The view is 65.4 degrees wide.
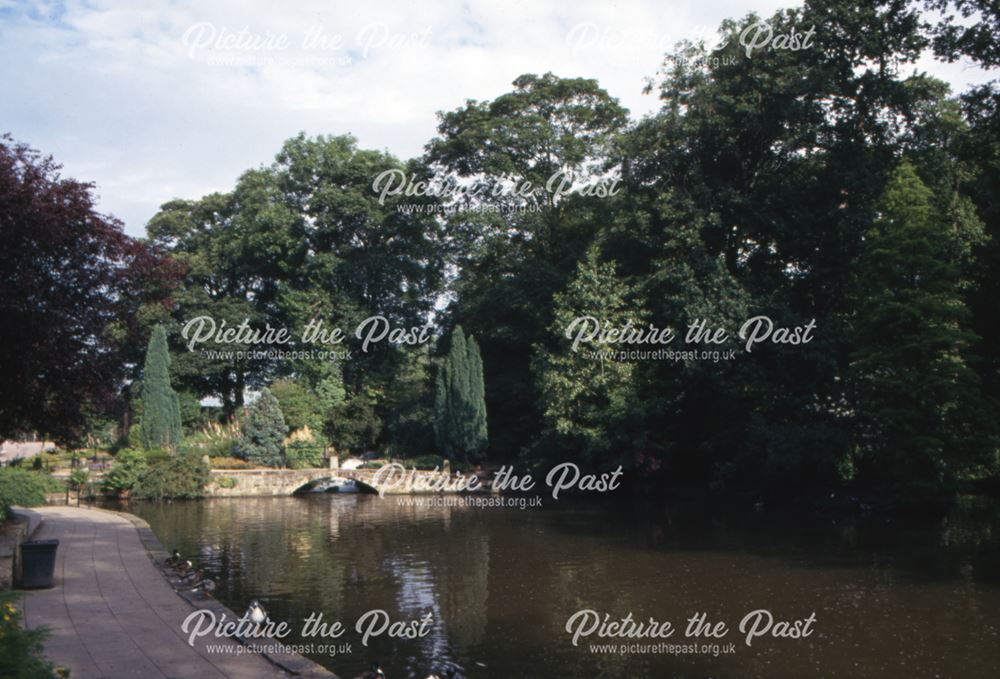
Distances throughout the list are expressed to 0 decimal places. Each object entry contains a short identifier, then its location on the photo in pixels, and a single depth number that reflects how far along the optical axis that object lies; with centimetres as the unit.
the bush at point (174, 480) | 2838
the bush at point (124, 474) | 2839
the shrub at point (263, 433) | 3312
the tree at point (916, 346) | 2142
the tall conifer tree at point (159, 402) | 3441
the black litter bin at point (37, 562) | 1099
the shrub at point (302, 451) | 3353
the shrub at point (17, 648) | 505
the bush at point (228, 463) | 3233
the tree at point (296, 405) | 3631
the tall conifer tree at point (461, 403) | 3438
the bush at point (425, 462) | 3338
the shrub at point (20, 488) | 1614
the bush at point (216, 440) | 3400
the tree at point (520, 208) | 3634
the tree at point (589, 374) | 2834
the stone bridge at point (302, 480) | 3048
